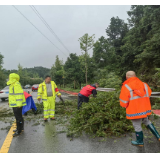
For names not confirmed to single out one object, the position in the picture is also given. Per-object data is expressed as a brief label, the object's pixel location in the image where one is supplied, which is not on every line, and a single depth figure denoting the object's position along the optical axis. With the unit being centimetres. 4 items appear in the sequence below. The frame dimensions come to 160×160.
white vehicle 1515
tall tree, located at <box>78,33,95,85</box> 2045
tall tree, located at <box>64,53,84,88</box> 2694
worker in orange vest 351
